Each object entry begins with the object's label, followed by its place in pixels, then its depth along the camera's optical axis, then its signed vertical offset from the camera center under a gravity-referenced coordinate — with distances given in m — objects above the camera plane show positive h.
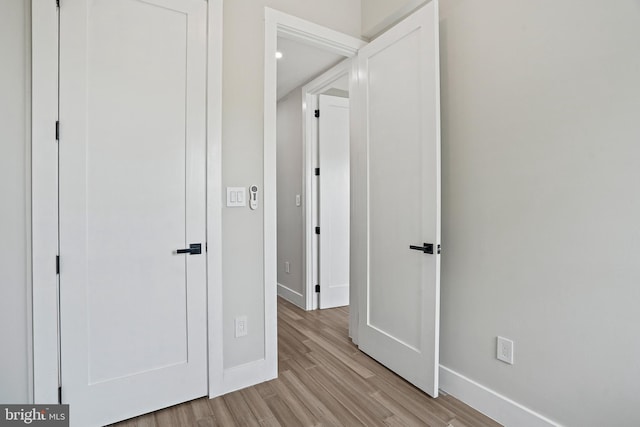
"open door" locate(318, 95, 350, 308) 3.61 +0.17
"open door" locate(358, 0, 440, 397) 1.91 +0.12
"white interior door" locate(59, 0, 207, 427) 1.62 +0.05
